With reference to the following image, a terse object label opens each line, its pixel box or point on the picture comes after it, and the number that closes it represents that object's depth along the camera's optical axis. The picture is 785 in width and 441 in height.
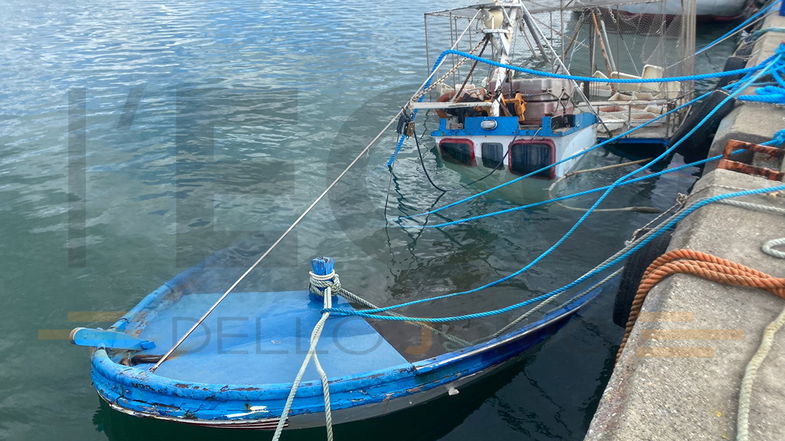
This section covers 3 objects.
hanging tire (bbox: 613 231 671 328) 5.31
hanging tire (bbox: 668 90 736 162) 9.53
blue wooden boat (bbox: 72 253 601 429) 5.07
